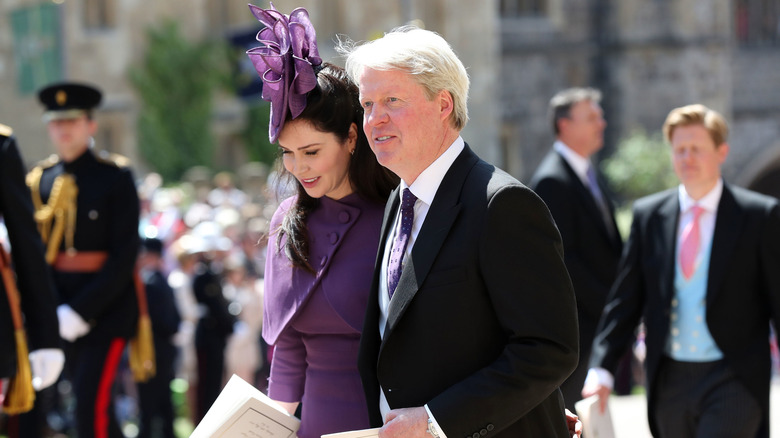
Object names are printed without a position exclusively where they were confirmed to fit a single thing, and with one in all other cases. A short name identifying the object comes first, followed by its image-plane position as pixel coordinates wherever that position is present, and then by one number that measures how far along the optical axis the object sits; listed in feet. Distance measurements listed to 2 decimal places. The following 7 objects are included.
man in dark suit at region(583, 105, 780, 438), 32.63
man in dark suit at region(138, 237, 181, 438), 54.95
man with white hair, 18.49
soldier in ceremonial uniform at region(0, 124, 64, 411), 32.99
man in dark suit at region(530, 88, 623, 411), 41.42
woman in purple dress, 23.41
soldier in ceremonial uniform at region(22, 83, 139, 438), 41.29
